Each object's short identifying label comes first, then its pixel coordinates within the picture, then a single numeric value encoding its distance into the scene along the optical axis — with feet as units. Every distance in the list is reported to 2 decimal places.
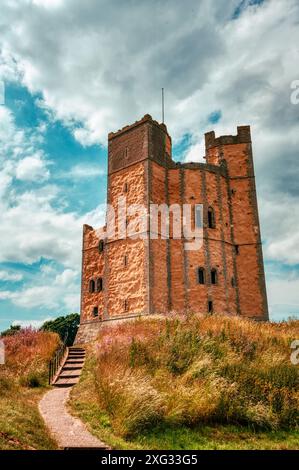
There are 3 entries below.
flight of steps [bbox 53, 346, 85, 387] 42.78
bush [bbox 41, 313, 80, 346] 146.51
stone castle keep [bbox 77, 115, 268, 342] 76.33
